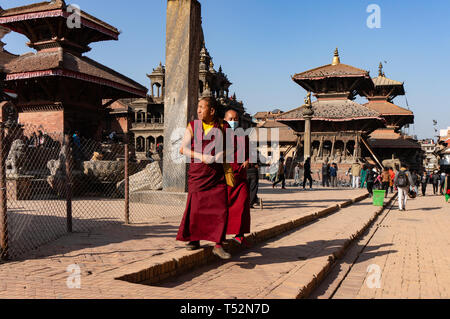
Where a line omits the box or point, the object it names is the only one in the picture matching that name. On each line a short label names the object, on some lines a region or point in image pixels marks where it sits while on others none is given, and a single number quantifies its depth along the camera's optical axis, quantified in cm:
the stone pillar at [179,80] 988
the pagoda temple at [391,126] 4750
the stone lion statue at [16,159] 1155
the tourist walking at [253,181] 937
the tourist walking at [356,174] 2579
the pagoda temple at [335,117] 3762
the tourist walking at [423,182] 2274
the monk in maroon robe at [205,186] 461
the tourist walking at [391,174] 1973
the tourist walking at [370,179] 1738
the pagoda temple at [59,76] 1822
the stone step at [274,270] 373
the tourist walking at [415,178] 2219
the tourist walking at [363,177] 2317
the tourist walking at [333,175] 2680
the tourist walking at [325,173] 2609
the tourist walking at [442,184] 2378
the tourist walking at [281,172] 2016
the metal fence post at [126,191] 701
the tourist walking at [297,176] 2733
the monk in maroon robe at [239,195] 492
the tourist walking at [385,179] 1844
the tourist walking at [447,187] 1798
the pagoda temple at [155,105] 4609
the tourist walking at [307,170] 2112
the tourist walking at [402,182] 1334
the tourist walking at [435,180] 2495
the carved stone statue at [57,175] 1174
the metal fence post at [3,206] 429
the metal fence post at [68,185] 614
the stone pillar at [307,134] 2980
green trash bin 1423
